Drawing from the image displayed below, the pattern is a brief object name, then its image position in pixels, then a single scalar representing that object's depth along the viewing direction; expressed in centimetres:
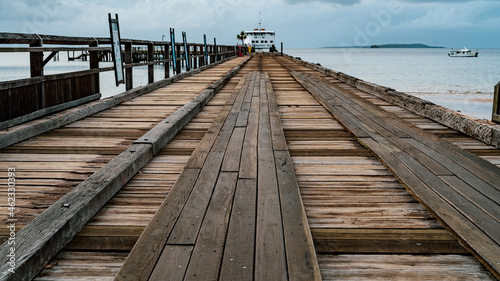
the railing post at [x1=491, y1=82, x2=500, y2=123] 513
